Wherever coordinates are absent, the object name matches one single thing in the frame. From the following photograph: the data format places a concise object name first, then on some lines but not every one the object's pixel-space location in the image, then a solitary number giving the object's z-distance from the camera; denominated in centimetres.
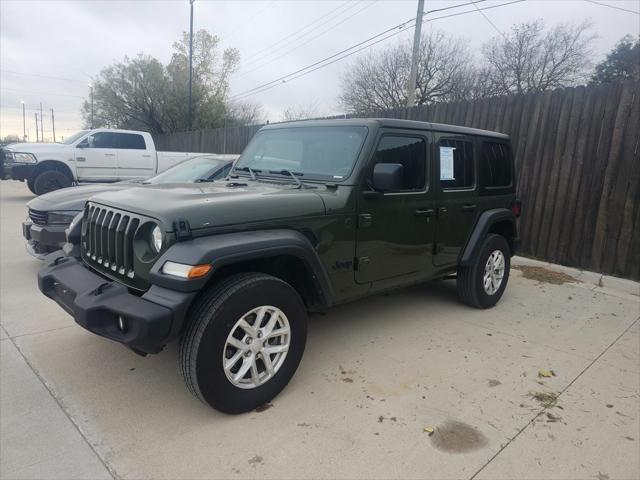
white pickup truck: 1159
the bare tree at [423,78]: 2548
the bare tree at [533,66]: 2491
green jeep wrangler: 256
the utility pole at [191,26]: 2277
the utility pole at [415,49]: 1591
